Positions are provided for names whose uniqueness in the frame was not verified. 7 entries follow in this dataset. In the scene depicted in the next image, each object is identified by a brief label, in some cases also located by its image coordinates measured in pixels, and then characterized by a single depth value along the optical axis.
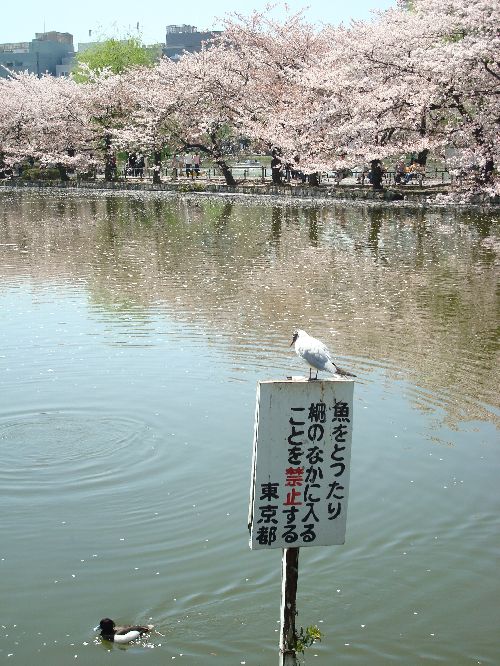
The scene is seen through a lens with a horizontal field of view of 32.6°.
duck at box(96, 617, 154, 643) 4.92
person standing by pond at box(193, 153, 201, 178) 52.06
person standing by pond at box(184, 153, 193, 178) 51.74
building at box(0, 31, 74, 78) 119.19
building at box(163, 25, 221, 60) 120.75
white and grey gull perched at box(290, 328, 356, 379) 5.27
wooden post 4.30
